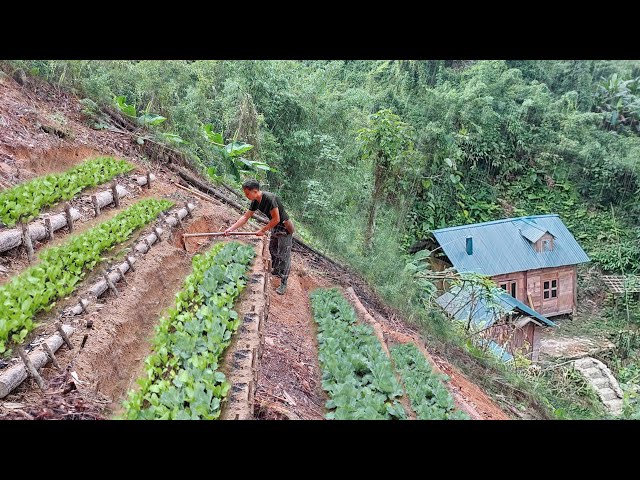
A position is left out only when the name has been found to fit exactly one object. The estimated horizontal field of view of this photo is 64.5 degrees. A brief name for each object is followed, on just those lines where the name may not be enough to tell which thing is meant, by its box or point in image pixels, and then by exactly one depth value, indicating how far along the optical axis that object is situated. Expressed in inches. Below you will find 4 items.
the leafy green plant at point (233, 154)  435.5
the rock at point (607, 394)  485.6
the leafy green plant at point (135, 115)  431.2
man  241.1
